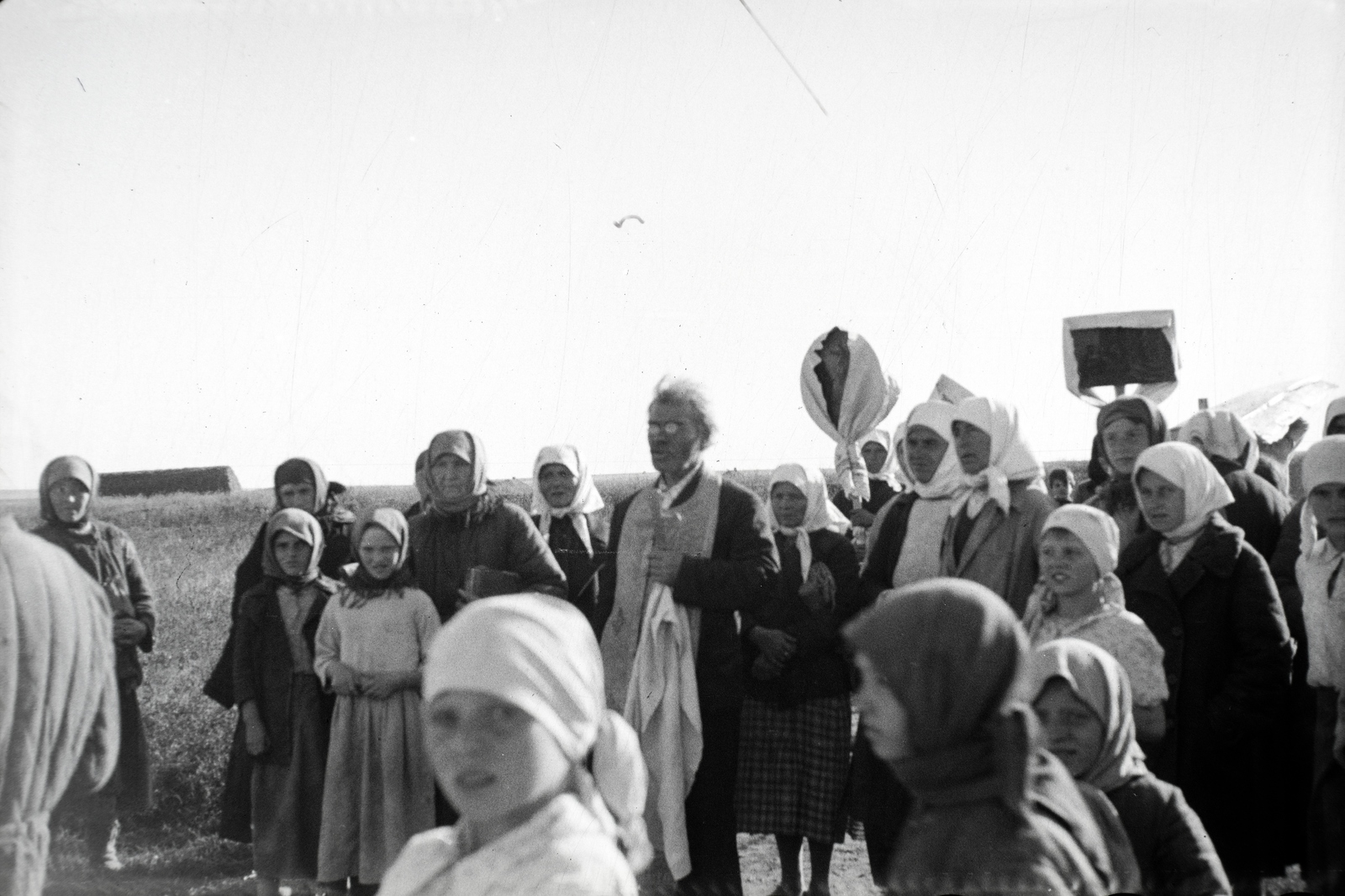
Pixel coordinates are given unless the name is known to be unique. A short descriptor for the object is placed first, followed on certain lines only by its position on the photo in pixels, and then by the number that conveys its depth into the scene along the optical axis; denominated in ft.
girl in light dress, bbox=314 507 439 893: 15.79
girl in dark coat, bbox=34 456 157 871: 16.33
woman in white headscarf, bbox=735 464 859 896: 16.74
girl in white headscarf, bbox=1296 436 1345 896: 13.24
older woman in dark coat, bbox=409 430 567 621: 16.33
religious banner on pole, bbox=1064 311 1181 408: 20.47
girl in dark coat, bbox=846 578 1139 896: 7.43
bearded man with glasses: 15.43
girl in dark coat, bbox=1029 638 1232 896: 9.22
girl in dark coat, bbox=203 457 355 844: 16.90
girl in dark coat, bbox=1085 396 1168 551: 16.37
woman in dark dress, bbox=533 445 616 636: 18.52
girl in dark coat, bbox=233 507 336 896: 16.33
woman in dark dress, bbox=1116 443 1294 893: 13.51
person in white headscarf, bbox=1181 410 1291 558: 16.88
